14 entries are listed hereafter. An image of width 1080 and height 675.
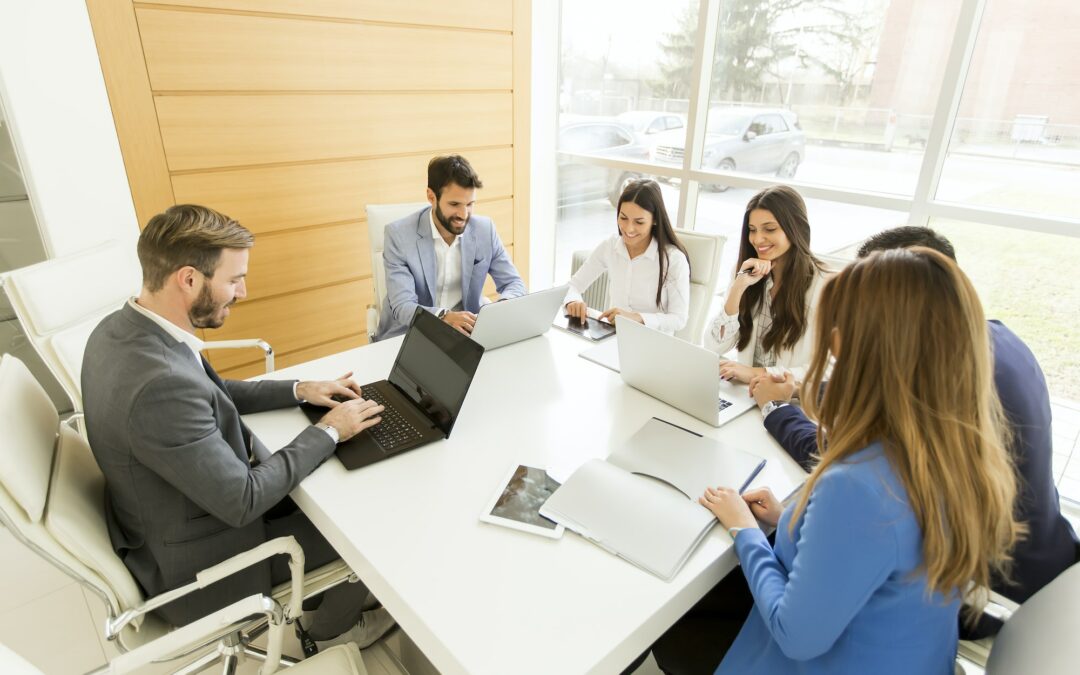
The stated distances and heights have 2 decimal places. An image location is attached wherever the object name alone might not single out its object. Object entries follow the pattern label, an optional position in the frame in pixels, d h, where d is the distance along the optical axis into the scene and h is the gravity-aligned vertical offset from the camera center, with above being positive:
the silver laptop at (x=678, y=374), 1.54 -0.71
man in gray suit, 1.23 -0.70
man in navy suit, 1.17 -0.68
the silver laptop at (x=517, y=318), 1.95 -0.71
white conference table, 0.99 -0.84
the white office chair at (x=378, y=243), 2.75 -0.64
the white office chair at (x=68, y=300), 1.75 -0.62
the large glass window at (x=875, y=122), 2.51 -0.08
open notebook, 1.17 -0.81
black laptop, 1.50 -0.77
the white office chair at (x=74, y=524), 1.11 -0.83
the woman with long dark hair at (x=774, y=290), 2.13 -0.65
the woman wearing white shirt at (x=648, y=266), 2.52 -0.68
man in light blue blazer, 2.54 -0.68
